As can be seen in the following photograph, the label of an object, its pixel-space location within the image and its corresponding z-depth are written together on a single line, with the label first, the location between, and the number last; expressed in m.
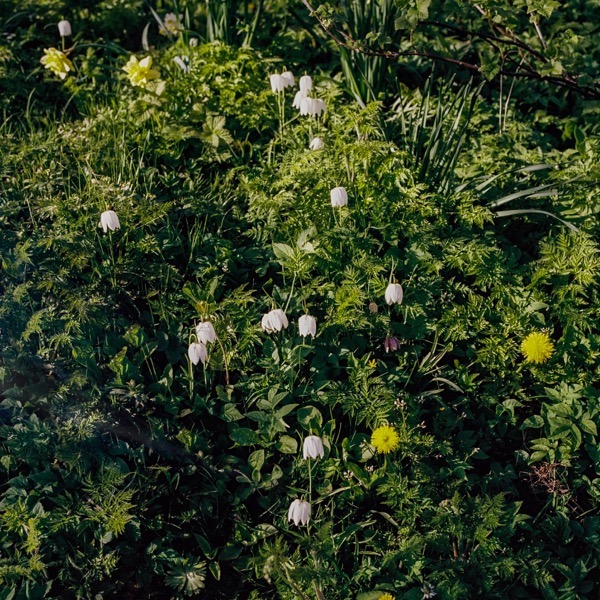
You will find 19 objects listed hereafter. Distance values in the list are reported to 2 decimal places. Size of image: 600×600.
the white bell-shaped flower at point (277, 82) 3.35
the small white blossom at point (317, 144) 3.26
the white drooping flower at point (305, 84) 3.30
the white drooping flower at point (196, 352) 2.55
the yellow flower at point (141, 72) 3.54
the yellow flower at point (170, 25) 4.16
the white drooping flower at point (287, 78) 3.37
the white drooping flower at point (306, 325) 2.67
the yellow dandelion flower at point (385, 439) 2.49
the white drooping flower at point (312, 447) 2.41
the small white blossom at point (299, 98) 3.29
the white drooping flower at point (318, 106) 3.24
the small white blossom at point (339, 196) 2.93
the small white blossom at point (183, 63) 3.81
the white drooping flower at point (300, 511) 2.34
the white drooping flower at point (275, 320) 2.63
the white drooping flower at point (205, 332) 2.56
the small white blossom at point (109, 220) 2.87
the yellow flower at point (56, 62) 3.71
